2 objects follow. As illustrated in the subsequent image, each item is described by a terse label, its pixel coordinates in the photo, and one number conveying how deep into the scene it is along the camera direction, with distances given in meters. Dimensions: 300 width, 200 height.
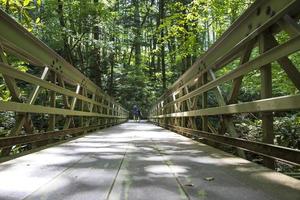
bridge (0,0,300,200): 2.29
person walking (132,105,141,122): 29.19
